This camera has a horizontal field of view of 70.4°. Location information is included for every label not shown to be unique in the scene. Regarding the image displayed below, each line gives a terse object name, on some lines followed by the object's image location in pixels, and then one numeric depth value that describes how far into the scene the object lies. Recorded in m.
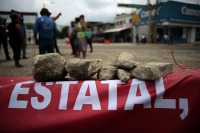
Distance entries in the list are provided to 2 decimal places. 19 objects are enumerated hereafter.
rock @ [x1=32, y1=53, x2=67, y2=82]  1.70
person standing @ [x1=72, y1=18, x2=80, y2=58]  6.16
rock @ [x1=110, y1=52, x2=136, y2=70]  1.74
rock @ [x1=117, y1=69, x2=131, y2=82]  1.61
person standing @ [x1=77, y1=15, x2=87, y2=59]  5.01
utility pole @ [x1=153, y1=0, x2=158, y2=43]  21.32
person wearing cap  3.70
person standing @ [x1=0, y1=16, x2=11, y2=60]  5.73
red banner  1.55
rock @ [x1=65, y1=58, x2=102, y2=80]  1.70
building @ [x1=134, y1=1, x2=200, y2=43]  16.30
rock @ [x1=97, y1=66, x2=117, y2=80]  1.73
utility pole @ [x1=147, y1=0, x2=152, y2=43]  22.28
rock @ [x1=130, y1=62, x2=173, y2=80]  1.54
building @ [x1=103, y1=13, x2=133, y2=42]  34.44
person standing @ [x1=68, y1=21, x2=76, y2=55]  6.65
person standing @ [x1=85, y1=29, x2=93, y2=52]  7.50
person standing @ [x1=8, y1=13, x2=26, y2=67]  4.32
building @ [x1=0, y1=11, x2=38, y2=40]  19.92
